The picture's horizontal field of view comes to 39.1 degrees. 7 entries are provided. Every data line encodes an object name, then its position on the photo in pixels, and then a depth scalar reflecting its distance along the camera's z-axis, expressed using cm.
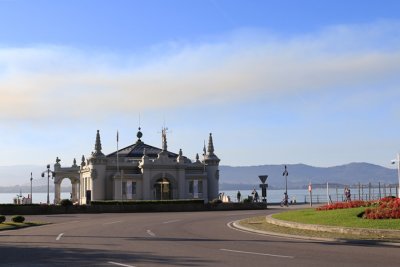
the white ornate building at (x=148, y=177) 6738
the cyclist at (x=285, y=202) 6616
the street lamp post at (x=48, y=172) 7532
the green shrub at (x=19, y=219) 3462
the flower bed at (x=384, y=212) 2373
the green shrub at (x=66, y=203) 5412
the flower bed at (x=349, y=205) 3082
